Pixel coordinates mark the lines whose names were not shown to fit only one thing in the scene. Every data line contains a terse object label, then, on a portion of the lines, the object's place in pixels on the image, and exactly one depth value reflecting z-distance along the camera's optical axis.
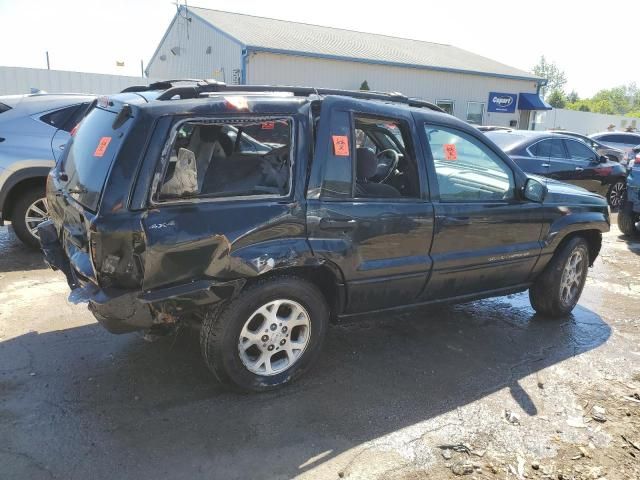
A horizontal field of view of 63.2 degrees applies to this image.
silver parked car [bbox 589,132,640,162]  18.16
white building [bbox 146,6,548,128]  18.67
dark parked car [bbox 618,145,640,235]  7.92
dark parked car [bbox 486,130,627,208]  9.29
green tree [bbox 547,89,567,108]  55.94
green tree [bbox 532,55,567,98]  80.12
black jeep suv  2.75
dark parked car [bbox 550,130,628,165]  12.84
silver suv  5.58
